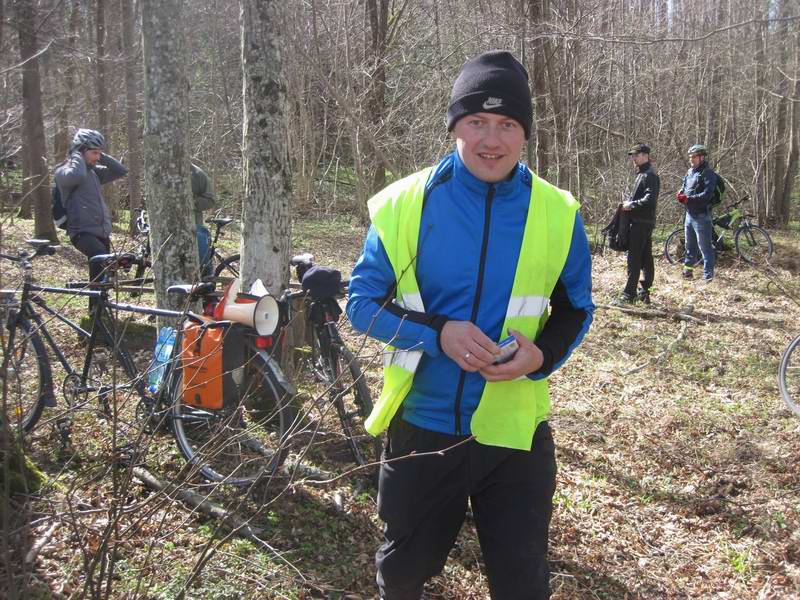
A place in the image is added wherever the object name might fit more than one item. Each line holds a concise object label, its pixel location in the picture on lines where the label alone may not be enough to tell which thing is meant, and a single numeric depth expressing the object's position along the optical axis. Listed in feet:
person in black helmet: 36.01
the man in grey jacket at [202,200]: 24.17
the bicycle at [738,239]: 43.04
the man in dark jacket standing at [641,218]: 31.04
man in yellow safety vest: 7.26
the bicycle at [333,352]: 13.78
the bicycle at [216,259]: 25.08
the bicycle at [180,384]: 12.63
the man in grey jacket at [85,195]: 22.36
